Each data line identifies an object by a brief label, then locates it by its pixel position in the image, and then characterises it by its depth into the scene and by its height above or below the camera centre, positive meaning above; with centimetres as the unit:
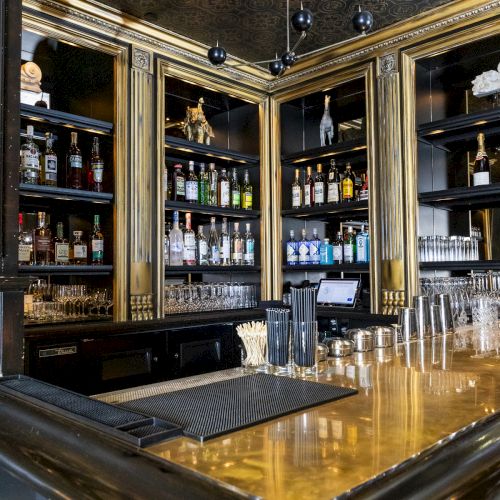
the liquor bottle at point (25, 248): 281 +14
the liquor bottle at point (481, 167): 308 +61
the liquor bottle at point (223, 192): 386 +59
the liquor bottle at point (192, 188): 366 +59
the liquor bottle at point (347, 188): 376 +58
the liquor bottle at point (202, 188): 377 +61
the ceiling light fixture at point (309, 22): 186 +91
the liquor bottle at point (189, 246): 357 +17
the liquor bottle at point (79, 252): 309 +13
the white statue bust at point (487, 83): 312 +112
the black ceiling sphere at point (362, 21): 191 +92
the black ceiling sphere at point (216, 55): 221 +93
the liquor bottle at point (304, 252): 393 +12
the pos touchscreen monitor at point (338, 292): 365 -18
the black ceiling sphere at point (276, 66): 228 +91
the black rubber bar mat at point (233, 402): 95 -28
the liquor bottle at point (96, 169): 313 +64
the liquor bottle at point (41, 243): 292 +17
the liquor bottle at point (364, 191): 358 +53
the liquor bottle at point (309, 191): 394 +60
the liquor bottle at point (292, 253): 396 +12
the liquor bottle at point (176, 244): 352 +19
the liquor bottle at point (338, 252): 382 +12
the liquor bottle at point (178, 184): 358 +61
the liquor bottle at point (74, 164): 308 +65
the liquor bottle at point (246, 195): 400 +59
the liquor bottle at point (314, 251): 390 +13
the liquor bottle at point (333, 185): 381 +62
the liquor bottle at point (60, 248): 300 +15
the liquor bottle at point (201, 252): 372 +13
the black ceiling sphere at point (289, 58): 218 +90
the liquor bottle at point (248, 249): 394 +16
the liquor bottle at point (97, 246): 309 +16
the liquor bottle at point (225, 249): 385 +16
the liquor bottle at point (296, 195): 397 +57
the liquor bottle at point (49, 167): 295 +62
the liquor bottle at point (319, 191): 384 +58
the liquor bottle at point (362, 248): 361 +14
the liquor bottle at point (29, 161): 282 +62
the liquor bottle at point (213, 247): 381 +18
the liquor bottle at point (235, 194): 392 +58
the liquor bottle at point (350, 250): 375 +13
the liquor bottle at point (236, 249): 389 +16
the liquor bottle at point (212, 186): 385 +64
